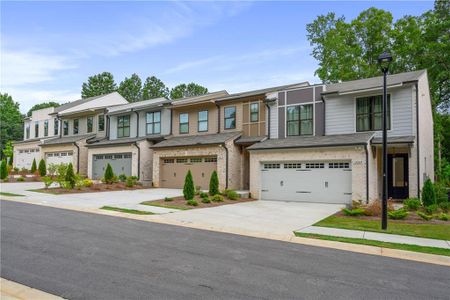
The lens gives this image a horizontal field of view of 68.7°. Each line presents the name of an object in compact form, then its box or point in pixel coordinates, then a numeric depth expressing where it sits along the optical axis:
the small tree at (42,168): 29.50
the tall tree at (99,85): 62.41
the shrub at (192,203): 15.58
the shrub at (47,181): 20.24
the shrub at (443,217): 12.43
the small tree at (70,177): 20.17
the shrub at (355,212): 13.41
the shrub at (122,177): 25.05
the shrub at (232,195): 18.23
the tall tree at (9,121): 61.68
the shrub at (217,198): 17.14
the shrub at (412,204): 14.33
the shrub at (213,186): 18.64
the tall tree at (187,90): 56.91
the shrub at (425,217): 12.34
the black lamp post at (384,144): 10.30
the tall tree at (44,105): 75.65
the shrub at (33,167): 32.00
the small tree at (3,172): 25.72
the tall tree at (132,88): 60.72
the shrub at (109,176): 23.84
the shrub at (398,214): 12.66
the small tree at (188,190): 16.92
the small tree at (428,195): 14.60
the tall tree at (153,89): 59.72
